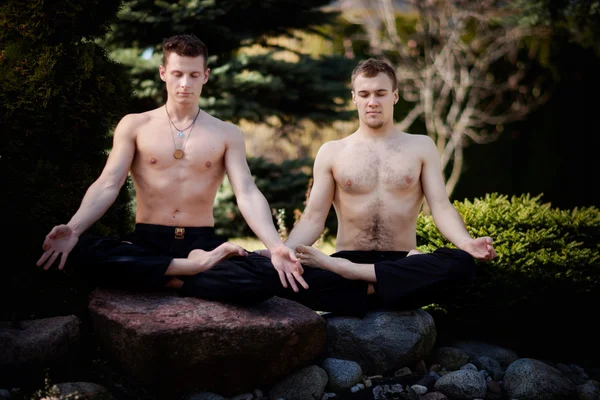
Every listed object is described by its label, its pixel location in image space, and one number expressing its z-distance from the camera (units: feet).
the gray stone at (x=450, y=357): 13.21
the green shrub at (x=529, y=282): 14.73
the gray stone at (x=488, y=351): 14.11
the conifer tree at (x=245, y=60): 24.68
